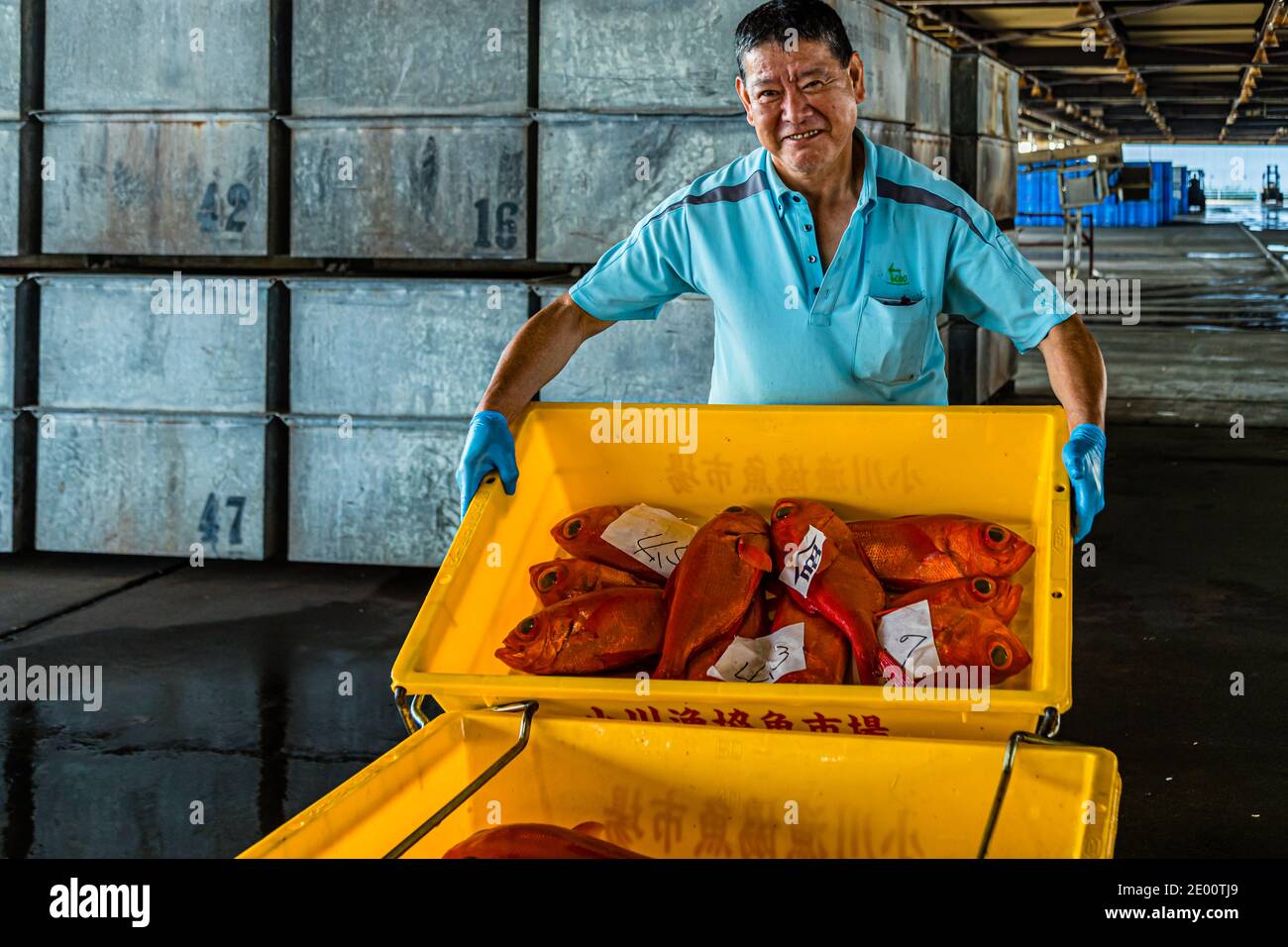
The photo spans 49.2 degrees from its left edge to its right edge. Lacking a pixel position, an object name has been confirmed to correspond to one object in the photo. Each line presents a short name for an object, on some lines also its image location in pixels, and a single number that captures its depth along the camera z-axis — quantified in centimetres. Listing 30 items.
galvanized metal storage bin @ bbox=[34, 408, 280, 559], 631
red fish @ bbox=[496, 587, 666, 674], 234
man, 278
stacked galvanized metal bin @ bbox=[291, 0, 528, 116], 592
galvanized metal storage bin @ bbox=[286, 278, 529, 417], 604
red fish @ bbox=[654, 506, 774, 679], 235
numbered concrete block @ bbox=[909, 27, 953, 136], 788
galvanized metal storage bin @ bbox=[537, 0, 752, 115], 569
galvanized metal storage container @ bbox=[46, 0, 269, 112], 612
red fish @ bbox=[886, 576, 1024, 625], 241
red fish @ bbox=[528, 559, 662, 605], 257
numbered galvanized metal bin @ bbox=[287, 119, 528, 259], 600
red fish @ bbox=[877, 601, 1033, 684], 225
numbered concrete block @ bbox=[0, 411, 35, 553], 642
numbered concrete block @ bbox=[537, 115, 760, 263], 575
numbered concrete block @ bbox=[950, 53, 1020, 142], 978
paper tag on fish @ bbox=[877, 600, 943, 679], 228
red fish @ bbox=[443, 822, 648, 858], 181
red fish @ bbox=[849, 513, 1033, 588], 250
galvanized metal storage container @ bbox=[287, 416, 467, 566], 615
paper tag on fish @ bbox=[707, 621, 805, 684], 232
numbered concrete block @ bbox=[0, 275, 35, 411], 639
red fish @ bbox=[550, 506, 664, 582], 263
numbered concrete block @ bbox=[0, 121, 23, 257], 636
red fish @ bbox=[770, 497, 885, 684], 236
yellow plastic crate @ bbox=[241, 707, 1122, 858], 196
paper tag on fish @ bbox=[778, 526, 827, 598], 245
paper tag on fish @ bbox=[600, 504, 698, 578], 265
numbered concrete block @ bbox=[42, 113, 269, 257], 618
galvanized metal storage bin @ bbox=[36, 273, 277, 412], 623
